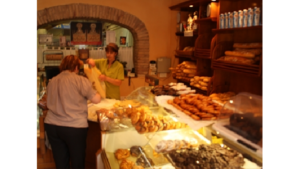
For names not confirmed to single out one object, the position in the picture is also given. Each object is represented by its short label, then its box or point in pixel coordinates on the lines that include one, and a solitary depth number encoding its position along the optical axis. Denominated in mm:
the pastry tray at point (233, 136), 1334
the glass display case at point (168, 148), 1683
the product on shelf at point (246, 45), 2964
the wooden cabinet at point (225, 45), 3252
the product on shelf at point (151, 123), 2168
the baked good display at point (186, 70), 4453
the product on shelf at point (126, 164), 2189
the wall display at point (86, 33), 5340
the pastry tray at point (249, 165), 1441
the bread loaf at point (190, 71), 4452
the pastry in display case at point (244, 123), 1334
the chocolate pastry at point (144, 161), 2051
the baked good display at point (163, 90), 2688
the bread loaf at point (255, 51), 2900
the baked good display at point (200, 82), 3928
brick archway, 4598
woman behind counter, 3472
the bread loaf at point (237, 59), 2967
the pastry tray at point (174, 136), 2119
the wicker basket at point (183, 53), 4449
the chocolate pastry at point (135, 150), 2359
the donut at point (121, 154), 2369
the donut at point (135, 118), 2287
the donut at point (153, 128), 2152
